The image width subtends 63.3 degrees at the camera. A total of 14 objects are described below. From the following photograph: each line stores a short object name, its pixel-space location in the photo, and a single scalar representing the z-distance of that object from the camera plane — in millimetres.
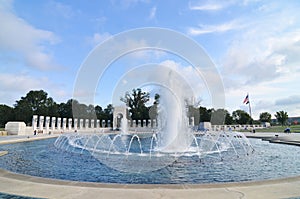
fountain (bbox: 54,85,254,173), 13022
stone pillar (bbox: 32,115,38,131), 46438
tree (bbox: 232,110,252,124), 92750
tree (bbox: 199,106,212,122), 88700
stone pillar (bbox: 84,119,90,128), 67012
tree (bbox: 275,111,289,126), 106012
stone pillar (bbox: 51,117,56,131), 53819
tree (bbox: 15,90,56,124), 81156
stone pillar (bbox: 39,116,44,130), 49581
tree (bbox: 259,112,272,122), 111338
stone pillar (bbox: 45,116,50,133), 51175
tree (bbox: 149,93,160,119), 86238
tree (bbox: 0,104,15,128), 80375
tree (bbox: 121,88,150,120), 97375
